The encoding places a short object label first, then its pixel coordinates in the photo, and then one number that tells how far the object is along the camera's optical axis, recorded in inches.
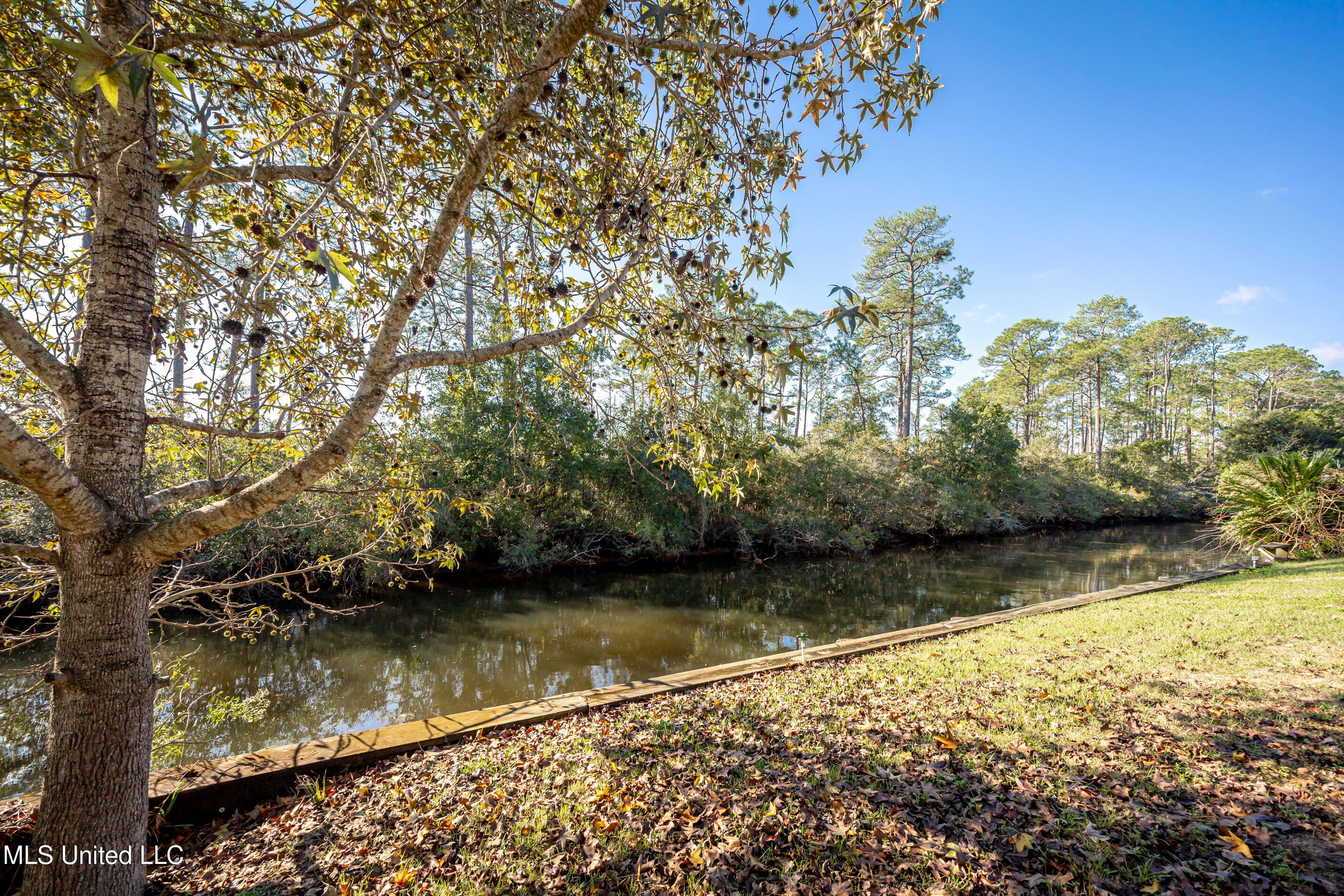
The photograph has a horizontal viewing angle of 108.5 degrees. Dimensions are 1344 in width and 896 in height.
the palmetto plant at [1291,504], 360.8
